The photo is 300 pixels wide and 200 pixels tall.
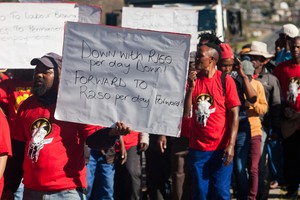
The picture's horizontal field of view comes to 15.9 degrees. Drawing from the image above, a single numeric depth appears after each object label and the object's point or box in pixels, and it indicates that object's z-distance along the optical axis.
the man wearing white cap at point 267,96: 11.24
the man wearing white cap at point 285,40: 12.84
